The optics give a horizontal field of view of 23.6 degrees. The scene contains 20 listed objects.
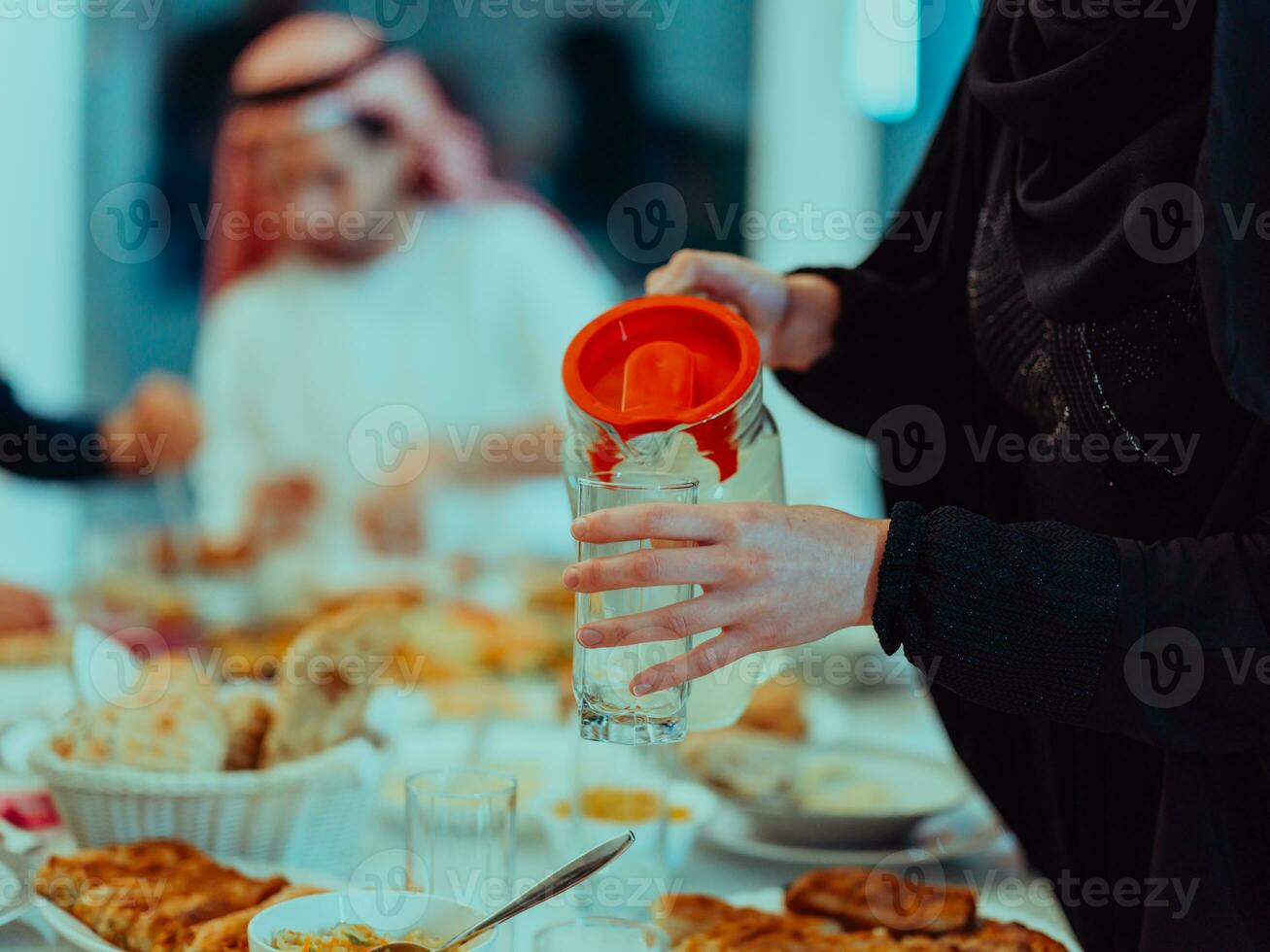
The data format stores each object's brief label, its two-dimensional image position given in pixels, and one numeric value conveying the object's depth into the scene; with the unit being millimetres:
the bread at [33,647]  2790
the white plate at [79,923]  1759
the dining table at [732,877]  1853
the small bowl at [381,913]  1703
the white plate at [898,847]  2079
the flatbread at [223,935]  1710
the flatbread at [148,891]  1757
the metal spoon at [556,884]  1672
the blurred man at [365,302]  5318
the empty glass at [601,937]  1654
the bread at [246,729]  1964
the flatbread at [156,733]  1900
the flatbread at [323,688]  1952
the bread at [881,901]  1794
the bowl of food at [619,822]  1911
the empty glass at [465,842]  1763
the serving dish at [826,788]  2122
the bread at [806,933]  1760
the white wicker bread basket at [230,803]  1865
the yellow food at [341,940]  1684
